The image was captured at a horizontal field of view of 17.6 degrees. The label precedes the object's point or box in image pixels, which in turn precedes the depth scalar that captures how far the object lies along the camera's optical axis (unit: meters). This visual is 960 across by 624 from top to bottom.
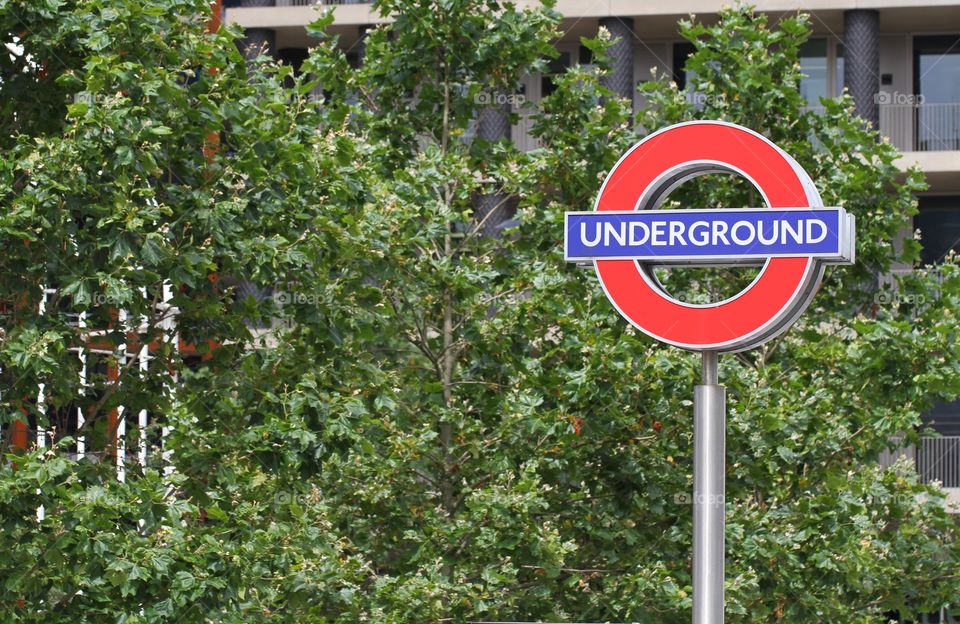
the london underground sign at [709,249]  16.84
